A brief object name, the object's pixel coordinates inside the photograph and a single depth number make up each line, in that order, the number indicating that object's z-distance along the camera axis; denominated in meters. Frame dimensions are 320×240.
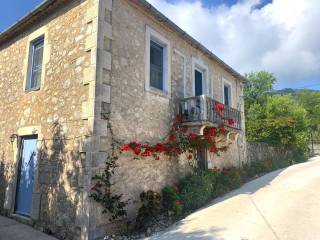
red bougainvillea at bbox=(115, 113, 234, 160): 7.31
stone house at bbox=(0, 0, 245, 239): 6.46
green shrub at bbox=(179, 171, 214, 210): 8.09
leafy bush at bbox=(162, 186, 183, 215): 7.56
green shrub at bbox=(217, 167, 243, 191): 10.39
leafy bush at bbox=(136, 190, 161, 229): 6.77
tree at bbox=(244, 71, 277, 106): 32.19
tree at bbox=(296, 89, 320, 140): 38.91
